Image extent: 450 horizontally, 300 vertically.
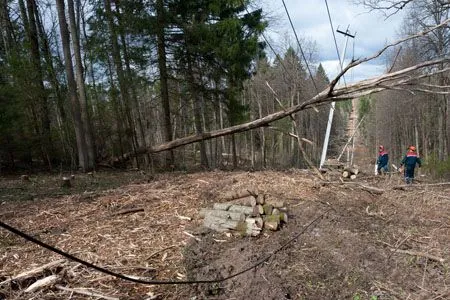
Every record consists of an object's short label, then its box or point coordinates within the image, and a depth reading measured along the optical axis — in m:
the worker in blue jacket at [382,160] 12.57
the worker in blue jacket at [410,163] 10.41
